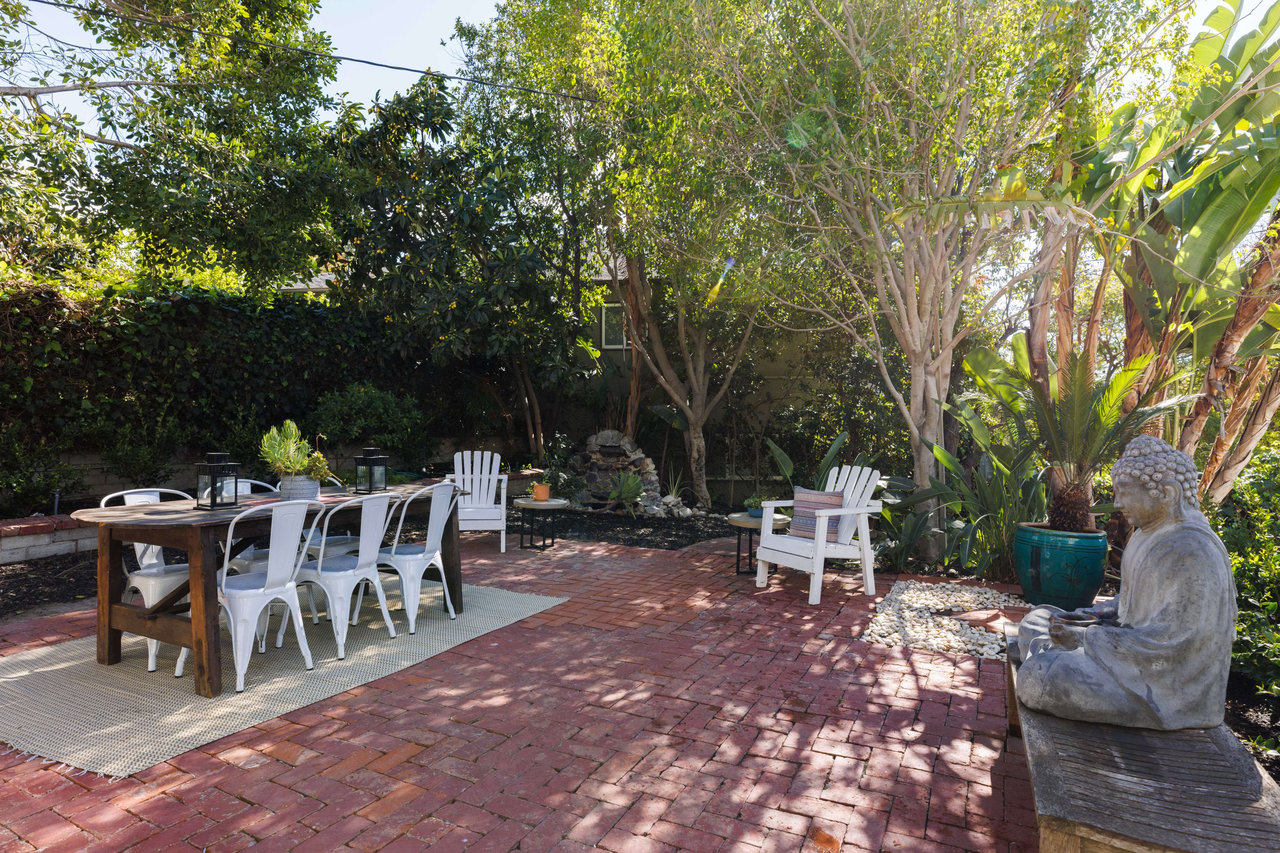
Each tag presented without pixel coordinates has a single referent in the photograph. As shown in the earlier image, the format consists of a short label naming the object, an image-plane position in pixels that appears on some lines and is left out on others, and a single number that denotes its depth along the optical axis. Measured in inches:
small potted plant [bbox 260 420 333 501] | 168.4
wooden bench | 65.7
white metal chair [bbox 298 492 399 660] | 163.5
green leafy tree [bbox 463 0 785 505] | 298.5
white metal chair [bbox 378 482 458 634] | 180.5
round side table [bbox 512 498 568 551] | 293.6
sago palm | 201.2
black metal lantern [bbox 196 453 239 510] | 157.6
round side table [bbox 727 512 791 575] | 241.2
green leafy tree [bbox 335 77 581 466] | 355.6
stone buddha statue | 85.1
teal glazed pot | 195.2
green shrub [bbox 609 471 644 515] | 376.2
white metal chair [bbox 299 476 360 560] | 185.5
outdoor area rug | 119.5
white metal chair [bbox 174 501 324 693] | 142.8
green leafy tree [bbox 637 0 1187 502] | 211.6
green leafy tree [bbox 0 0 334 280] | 260.2
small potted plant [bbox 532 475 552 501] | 299.9
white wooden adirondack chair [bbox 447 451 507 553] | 283.9
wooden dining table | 138.5
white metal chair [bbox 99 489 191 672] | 155.5
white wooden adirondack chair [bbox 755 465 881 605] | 214.5
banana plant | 193.2
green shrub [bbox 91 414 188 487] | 264.1
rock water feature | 392.5
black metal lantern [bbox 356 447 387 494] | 186.9
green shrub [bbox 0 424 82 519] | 240.2
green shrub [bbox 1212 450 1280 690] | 123.6
